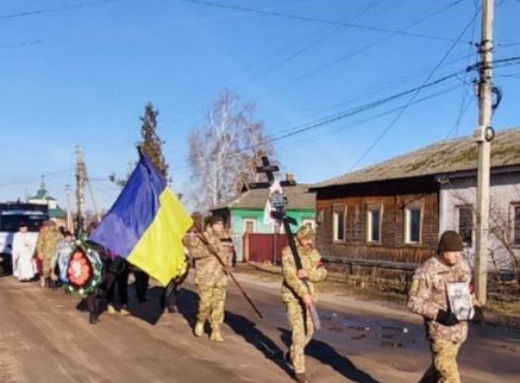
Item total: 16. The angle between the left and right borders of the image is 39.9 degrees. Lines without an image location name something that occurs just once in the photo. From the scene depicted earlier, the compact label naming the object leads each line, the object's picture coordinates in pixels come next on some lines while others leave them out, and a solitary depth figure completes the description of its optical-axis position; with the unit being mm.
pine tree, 67562
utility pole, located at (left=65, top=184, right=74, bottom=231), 70675
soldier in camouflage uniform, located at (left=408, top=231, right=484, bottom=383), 6055
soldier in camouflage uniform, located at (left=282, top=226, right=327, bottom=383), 7801
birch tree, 58781
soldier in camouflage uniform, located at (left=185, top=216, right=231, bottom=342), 10383
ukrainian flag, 10594
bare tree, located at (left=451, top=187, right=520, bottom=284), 18125
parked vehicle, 24219
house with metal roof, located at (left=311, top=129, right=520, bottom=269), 21156
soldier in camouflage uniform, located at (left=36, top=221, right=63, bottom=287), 18438
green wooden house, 47688
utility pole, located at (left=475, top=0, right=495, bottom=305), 16156
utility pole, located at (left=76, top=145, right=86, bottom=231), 67250
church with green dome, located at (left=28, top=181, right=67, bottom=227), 96588
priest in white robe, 20625
